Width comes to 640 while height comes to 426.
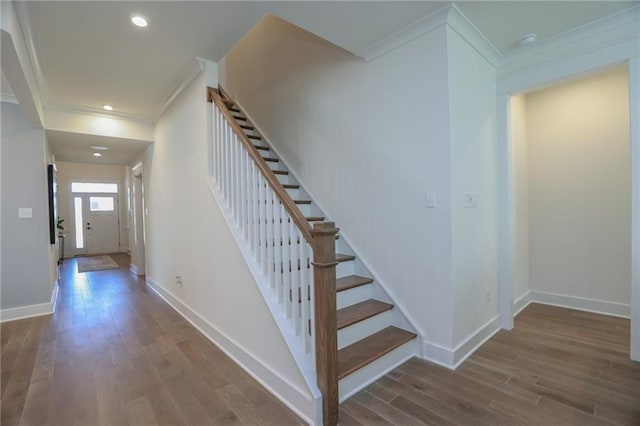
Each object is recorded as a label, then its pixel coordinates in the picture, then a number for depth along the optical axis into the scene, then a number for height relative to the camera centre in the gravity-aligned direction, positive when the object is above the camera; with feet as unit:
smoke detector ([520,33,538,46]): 8.19 +4.54
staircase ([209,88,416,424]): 6.30 -2.92
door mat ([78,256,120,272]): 22.64 -4.09
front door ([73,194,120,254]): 30.40 -1.00
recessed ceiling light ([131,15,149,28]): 7.30 +4.71
